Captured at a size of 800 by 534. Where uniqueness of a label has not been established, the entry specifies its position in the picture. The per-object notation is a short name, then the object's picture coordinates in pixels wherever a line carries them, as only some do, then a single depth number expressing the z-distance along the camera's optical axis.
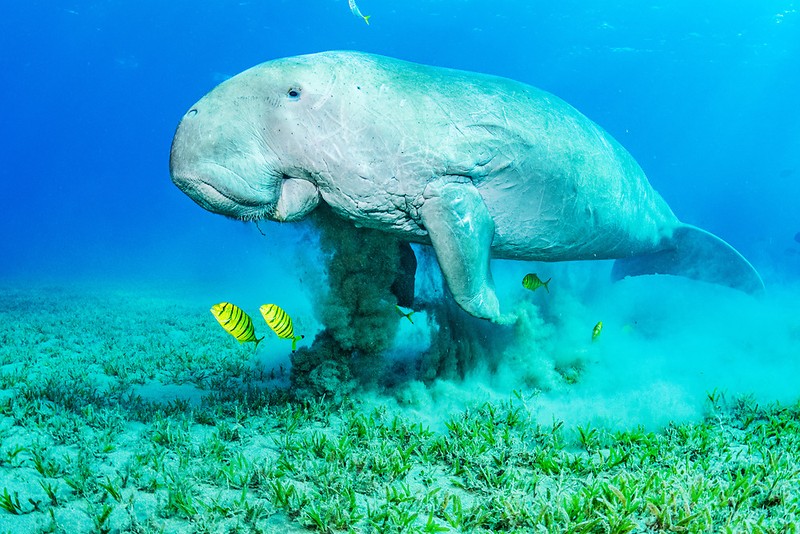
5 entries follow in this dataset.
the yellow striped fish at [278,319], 3.59
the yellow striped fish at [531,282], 5.15
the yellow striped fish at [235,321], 3.47
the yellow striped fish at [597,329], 5.24
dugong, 2.65
